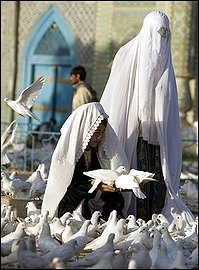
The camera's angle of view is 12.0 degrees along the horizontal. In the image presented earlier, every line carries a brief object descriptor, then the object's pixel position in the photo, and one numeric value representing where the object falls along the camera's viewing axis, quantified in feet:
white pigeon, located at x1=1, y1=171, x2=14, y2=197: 29.76
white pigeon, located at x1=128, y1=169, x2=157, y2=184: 22.56
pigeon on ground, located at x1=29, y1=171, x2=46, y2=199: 29.12
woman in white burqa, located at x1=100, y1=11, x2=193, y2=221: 26.05
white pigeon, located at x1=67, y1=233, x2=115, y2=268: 16.79
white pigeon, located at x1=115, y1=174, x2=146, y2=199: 22.33
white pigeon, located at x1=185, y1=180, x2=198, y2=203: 33.98
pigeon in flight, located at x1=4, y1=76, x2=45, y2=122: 26.19
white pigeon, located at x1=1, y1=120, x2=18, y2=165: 33.09
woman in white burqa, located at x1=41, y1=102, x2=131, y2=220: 23.72
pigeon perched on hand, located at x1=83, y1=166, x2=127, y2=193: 23.20
